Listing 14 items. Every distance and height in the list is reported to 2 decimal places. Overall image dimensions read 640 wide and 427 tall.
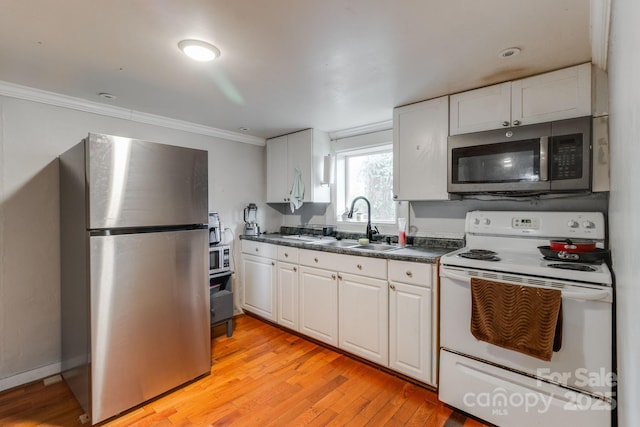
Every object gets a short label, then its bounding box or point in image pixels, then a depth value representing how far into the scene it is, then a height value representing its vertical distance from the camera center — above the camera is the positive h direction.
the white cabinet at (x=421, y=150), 2.35 +0.50
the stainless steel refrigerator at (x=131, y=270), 1.78 -0.38
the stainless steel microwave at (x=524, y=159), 1.76 +0.34
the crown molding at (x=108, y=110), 2.17 +0.88
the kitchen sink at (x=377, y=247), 2.74 -0.32
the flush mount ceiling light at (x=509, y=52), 1.67 +0.90
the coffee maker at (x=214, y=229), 3.13 -0.18
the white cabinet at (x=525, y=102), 1.82 +0.73
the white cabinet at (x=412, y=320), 2.06 -0.77
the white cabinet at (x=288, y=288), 2.94 -0.76
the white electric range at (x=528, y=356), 1.48 -0.69
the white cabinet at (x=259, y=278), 3.17 -0.73
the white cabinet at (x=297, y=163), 3.33 +0.56
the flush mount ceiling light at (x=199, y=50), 1.60 +0.89
